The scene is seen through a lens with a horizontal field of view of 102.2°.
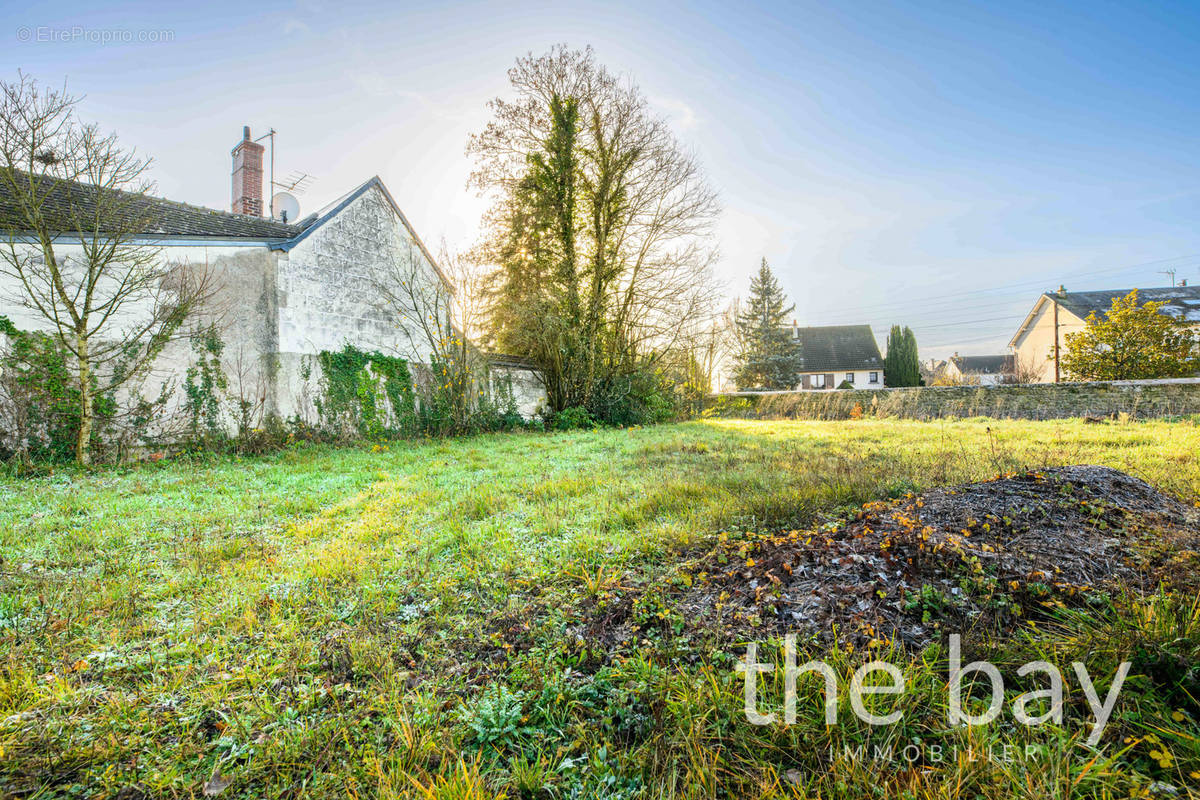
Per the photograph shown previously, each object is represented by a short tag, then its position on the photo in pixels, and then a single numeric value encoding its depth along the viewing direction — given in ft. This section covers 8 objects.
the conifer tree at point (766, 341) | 109.81
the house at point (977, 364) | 167.66
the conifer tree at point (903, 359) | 107.86
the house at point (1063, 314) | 76.90
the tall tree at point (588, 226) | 47.75
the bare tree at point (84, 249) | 25.80
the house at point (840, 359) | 134.92
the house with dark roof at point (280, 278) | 32.14
